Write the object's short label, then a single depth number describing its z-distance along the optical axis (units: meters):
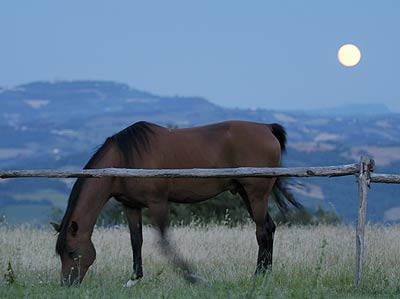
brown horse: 17.36
